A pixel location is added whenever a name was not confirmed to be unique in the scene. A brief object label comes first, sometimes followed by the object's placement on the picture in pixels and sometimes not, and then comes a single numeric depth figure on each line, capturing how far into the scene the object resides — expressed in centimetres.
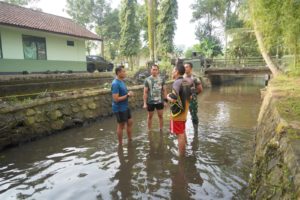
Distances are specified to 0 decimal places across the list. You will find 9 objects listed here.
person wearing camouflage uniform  458
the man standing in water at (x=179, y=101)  349
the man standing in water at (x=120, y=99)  413
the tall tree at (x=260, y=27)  702
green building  1058
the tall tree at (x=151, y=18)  1468
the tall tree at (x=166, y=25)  2270
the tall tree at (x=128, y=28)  2327
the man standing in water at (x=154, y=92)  490
